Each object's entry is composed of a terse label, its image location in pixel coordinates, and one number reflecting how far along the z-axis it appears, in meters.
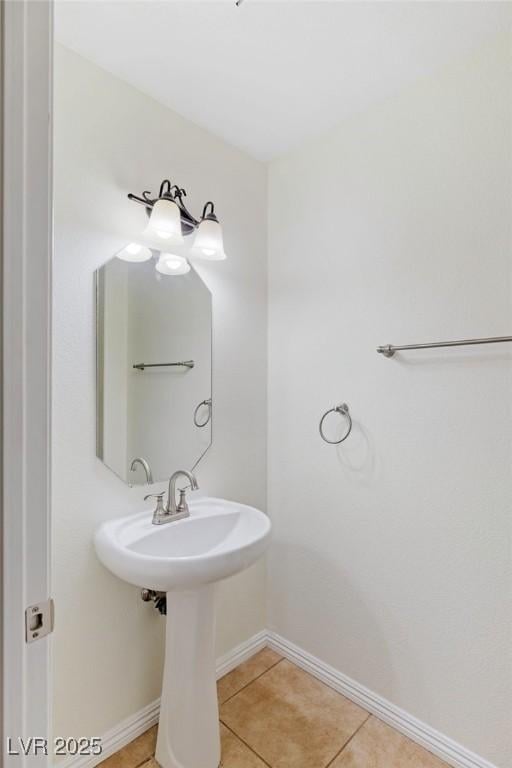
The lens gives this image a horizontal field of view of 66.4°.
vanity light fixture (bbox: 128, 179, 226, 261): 1.46
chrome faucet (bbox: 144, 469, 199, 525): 1.46
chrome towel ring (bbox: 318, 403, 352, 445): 1.69
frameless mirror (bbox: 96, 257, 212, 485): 1.43
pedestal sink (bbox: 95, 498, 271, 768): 1.24
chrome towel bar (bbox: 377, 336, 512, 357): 1.28
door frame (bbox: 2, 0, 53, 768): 0.59
